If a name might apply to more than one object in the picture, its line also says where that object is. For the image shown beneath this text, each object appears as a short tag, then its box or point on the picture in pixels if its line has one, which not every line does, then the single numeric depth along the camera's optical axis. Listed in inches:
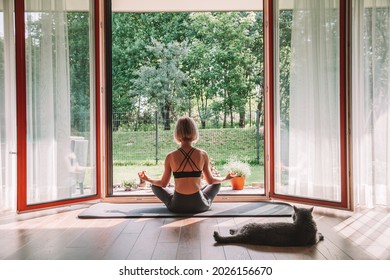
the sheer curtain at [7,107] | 154.0
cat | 104.6
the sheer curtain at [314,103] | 154.3
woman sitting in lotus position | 140.6
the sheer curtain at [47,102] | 152.5
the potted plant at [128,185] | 238.1
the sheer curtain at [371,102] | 151.9
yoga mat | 143.7
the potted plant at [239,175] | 232.8
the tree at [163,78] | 438.0
